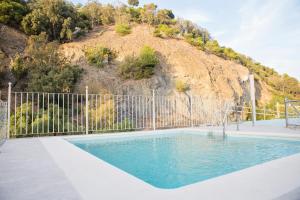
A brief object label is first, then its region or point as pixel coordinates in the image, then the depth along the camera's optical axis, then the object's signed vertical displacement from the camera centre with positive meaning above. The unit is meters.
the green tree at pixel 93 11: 17.12 +8.26
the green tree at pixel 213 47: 18.02 +5.31
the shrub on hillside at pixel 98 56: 12.71 +3.45
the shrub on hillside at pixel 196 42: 17.02 +5.46
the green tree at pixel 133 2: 20.89 +10.80
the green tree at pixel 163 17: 19.16 +8.68
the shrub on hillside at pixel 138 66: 12.49 +2.66
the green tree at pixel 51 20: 13.05 +5.99
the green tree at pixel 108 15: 17.88 +8.31
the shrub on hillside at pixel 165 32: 16.53 +6.31
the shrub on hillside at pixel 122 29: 16.12 +6.28
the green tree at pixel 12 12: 12.73 +6.33
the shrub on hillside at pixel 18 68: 10.45 +2.25
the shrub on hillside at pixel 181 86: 12.83 +1.42
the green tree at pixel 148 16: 18.55 +8.35
